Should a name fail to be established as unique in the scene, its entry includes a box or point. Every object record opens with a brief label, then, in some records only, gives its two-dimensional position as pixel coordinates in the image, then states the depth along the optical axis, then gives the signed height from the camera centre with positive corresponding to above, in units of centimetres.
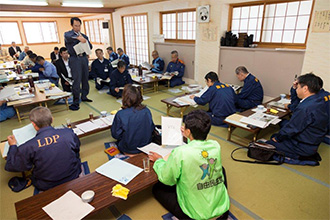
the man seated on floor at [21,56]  963 -65
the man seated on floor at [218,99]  371 -104
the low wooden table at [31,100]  399 -111
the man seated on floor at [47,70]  582 -78
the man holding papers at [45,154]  180 -95
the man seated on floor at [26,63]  693 -72
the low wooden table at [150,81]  571 -110
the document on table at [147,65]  719 -84
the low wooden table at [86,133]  286 -122
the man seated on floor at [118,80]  553 -105
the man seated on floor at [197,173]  147 -94
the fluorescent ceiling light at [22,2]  623 +116
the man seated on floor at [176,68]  666 -90
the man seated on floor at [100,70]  645 -89
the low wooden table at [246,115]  313 -116
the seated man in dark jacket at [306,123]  251 -101
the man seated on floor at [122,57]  770 -61
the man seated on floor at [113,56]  826 -62
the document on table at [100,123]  308 -119
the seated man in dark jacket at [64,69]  556 -72
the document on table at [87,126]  297 -120
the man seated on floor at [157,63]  716 -80
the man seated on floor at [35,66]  596 -70
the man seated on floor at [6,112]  429 -140
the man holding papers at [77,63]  434 -48
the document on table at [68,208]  143 -114
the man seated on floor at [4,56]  1054 -71
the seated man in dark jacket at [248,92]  414 -104
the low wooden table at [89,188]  147 -114
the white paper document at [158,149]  217 -113
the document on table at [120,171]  180 -113
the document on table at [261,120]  291 -114
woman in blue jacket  243 -92
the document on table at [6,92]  388 -94
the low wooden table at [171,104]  392 -119
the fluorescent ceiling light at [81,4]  707 +125
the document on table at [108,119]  315 -117
